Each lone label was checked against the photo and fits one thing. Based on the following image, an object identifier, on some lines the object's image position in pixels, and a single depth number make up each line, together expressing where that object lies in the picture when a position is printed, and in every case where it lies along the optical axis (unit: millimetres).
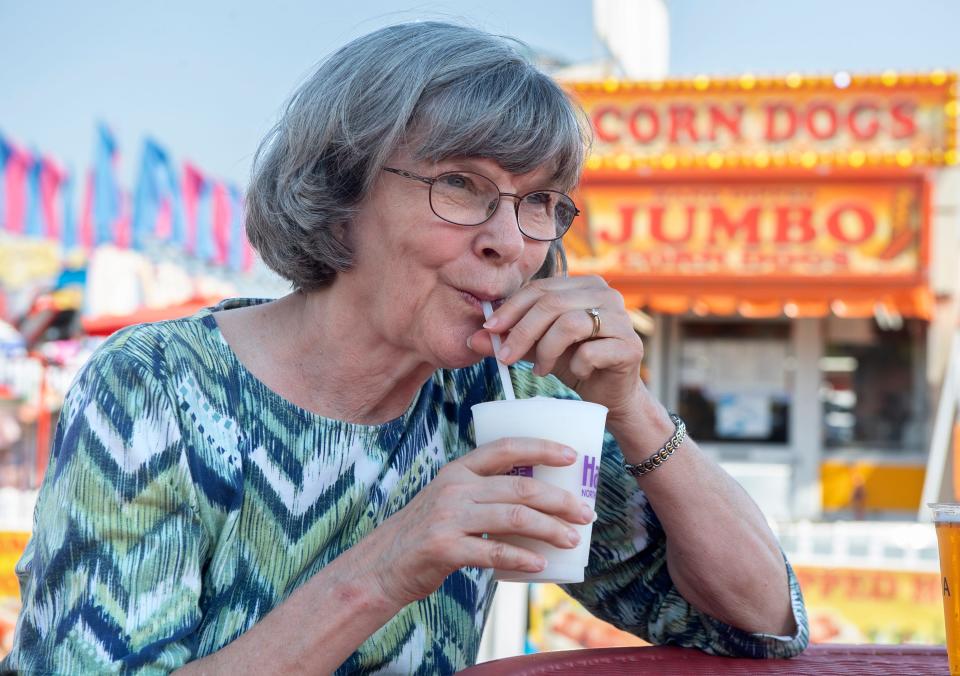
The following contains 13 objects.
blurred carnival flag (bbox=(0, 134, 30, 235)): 12422
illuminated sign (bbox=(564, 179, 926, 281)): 8547
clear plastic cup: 1145
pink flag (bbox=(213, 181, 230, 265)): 13523
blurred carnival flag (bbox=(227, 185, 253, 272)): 13734
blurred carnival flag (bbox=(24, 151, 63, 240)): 12758
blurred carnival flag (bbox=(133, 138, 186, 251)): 12398
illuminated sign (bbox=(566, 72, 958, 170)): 8461
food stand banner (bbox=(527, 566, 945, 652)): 3844
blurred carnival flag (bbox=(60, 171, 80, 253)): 12992
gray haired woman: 1174
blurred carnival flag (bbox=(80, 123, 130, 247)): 12523
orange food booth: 8516
